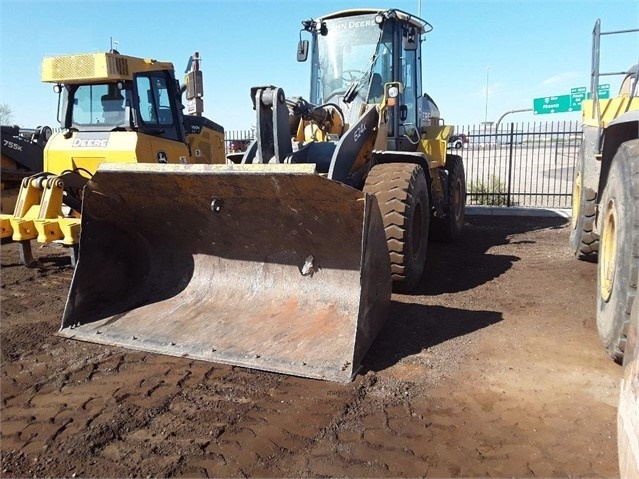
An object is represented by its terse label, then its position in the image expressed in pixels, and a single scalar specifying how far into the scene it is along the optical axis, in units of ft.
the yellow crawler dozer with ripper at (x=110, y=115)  24.99
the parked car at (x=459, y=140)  45.93
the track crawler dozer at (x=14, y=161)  29.76
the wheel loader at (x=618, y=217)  7.36
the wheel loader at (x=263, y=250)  12.81
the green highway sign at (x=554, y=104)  65.82
